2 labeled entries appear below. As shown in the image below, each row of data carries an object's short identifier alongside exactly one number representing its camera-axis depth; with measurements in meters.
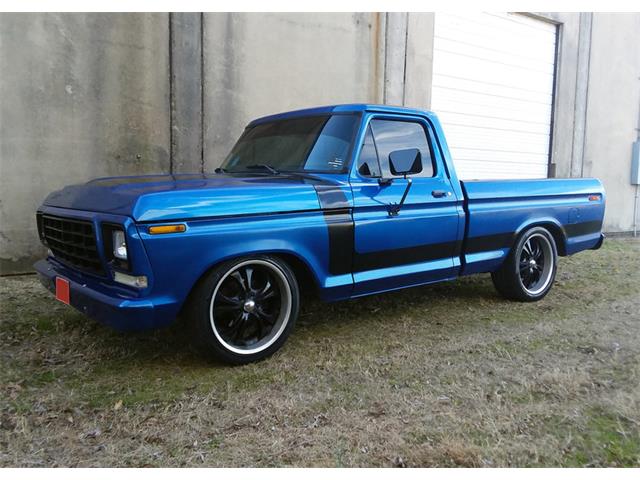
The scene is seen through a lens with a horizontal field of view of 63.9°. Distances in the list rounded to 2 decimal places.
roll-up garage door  9.36
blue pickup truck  3.01
